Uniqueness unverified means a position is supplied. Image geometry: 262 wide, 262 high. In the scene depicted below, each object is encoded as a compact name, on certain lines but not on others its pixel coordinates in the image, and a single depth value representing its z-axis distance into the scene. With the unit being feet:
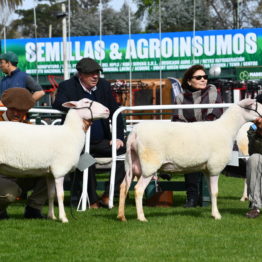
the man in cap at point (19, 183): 35.42
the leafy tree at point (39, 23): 358.01
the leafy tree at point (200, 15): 261.27
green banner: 157.36
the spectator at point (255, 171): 35.99
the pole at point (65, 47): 127.98
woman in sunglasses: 42.52
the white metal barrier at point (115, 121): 40.73
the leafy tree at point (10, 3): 153.57
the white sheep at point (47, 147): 33.79
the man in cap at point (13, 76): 47.96
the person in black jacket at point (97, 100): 41.47
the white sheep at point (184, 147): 34.67
